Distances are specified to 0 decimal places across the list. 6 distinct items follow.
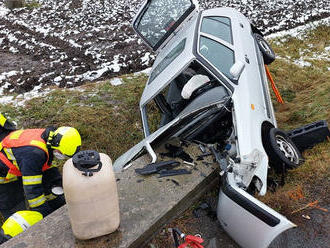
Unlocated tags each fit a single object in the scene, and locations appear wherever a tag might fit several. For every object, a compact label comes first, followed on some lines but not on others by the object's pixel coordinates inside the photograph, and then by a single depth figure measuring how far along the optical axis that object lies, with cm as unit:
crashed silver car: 274
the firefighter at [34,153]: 317
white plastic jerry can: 226
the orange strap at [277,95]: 552
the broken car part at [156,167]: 344
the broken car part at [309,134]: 389
